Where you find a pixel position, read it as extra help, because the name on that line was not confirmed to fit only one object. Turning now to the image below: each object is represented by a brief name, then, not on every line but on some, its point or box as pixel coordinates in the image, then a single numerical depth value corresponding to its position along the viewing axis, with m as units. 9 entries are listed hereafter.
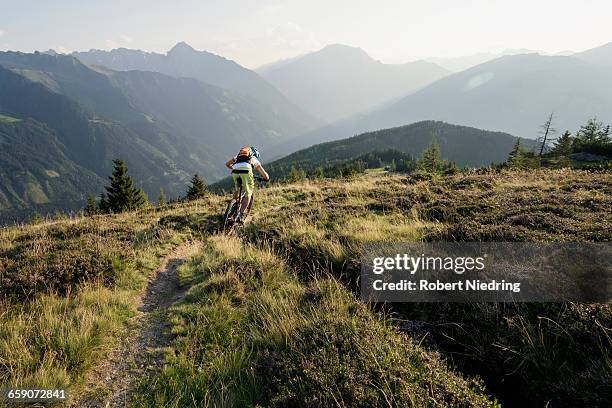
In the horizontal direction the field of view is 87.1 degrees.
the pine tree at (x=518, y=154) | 52.88
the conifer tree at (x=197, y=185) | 54.22
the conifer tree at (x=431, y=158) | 65.00
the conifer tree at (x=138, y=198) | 59.04
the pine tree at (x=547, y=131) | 53.79
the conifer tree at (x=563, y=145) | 53.24
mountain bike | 12.84
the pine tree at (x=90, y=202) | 55.51
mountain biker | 12.98
